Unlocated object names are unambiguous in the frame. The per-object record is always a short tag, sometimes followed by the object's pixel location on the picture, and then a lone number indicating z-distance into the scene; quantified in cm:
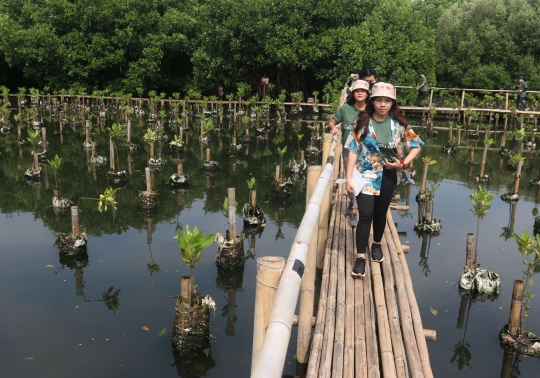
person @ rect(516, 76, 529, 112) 2309
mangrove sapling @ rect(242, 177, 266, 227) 1051
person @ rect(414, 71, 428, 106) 2363
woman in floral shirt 468
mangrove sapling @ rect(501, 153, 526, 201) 1226
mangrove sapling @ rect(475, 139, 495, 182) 1411
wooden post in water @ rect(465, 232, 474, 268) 765
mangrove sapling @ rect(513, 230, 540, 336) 634
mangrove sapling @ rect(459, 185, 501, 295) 775
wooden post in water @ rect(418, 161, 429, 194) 1137
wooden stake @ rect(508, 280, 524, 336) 594
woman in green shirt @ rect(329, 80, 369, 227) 591
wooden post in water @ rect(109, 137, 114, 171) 1371
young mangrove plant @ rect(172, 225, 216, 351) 615
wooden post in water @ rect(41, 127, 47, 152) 1592
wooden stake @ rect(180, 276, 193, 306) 604
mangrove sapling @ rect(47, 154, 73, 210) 1133
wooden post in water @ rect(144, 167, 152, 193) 1095
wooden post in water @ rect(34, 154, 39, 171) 1325
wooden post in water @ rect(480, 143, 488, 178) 1395
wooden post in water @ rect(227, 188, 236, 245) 830
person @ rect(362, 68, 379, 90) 659
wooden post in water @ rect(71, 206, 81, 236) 855
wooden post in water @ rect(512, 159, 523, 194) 1177
